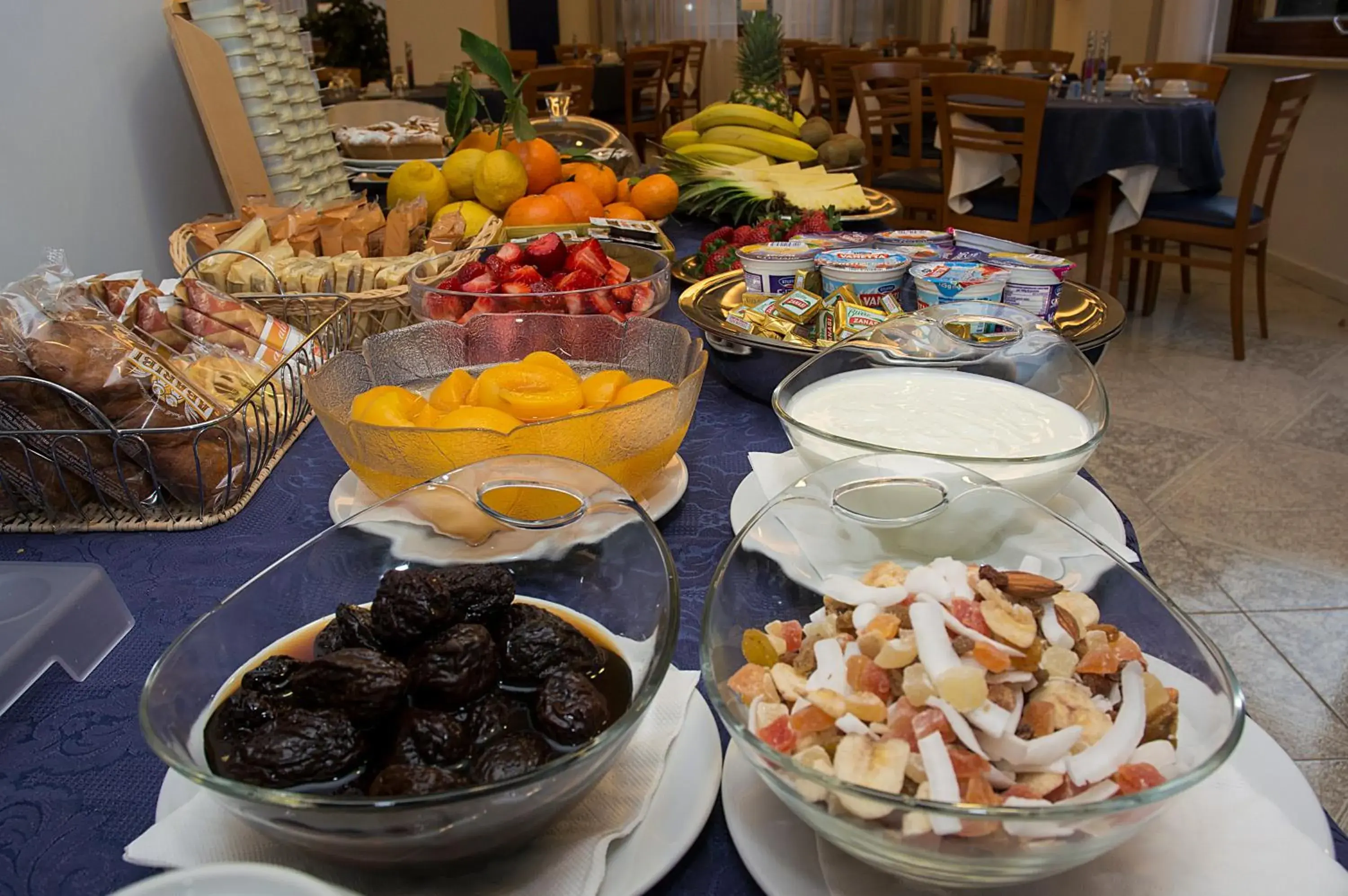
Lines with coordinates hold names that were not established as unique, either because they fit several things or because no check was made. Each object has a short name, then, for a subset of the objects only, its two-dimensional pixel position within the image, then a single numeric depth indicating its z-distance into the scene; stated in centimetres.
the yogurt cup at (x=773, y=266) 106
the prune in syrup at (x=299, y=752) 40
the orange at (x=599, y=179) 178
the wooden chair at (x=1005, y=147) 300
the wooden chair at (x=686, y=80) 683
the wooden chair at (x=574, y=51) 728
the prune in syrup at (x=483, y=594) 50
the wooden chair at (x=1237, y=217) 289
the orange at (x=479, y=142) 184
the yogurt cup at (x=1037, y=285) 96
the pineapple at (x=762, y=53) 338
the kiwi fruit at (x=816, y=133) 266
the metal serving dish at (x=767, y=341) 90
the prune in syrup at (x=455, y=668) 45
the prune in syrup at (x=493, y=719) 44
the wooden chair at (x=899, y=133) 372
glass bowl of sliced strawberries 102
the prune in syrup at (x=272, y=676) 48
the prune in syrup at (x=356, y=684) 42
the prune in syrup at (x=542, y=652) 48
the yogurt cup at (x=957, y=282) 95
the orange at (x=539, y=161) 174
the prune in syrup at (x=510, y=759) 40
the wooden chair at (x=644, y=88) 611
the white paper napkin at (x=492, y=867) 42
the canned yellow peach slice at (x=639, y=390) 76
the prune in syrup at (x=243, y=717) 45
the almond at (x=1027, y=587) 47
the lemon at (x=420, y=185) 162
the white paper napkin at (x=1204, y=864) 40
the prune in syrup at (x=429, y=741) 42
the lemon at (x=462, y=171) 164
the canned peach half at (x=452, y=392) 78
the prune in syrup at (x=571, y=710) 43
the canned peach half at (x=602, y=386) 77
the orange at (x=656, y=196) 178
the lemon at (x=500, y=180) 160
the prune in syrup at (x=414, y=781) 38
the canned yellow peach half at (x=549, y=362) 79
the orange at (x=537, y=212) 156
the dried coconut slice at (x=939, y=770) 38
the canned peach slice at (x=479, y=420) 71
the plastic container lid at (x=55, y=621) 58
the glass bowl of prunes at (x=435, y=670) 39
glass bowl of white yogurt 67
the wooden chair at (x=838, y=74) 518
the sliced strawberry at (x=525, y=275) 110
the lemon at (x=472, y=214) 153
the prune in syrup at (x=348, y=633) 49
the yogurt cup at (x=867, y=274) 98
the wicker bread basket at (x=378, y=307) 107
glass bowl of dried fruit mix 37
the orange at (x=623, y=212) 166
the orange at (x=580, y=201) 163
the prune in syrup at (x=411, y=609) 48
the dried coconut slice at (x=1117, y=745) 39
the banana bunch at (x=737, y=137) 239
